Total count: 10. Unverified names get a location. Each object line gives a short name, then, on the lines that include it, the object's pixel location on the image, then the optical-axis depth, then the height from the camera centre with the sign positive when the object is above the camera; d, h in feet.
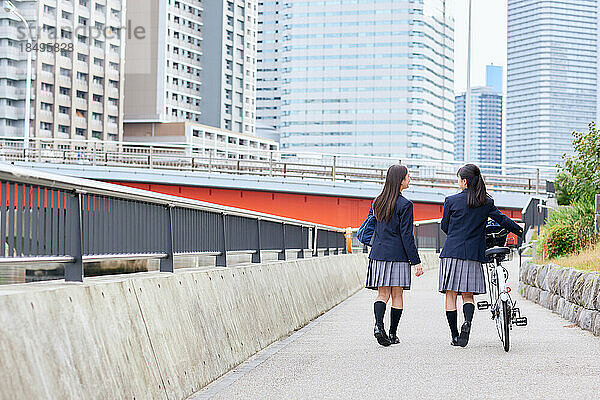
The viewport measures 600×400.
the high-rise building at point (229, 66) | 497.05 +50.20
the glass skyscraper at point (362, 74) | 592.60 +55.53
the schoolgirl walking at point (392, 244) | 33.55 -2.55
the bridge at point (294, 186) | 141.28 -2.77
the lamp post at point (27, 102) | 226.48 +13.60
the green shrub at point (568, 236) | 58.85 -3.87
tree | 69.15 +0.43
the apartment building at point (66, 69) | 376.48 +36.20
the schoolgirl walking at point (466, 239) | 33.24 -2.34
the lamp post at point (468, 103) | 166.51 +11.59
